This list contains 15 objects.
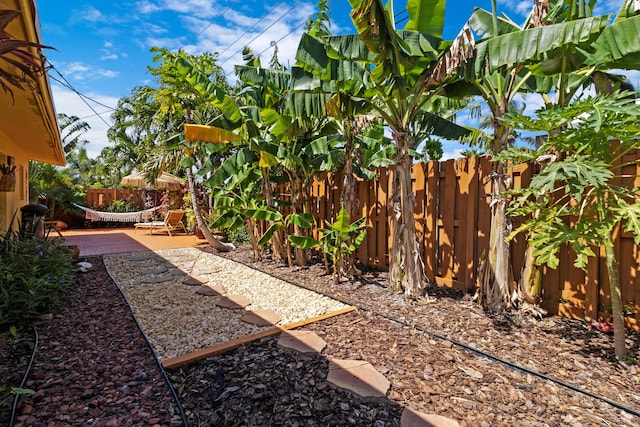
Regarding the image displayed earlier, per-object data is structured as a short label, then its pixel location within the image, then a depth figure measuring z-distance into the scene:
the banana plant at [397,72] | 3.35
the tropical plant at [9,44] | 1.37
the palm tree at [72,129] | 15.03
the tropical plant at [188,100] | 7.27
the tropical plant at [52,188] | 12.30
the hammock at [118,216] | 13.33
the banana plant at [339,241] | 4.75
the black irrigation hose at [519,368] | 2.14
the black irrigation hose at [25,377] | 2.02
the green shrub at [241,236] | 9.26
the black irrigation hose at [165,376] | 2.07
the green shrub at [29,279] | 3.38
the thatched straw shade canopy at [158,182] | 12.77
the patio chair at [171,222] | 11.72
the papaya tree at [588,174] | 2.32
